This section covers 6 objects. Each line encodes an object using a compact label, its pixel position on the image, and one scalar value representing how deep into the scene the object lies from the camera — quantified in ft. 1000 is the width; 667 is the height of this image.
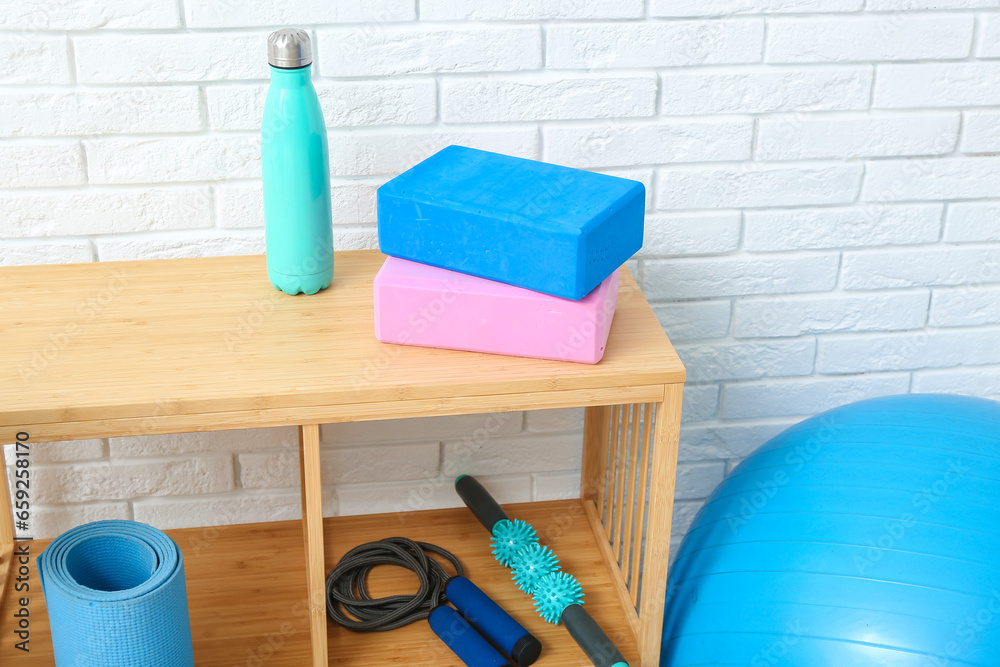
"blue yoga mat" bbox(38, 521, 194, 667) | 3.31
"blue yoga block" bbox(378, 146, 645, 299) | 3.37
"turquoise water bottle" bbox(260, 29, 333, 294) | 3.58
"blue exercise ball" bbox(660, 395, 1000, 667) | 3.33
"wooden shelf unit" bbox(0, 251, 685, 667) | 3.32
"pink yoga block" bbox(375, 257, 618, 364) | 3.47
